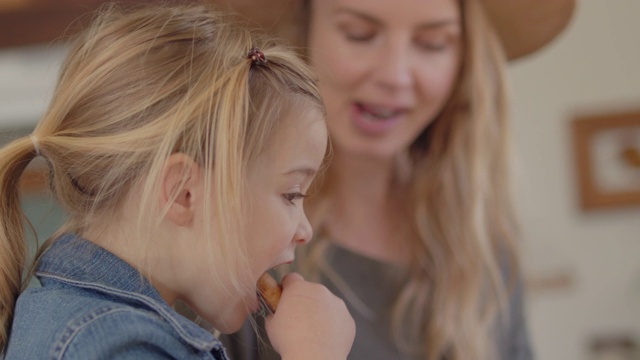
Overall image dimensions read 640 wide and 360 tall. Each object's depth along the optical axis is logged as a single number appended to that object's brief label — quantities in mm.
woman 1168
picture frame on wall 2779
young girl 668
